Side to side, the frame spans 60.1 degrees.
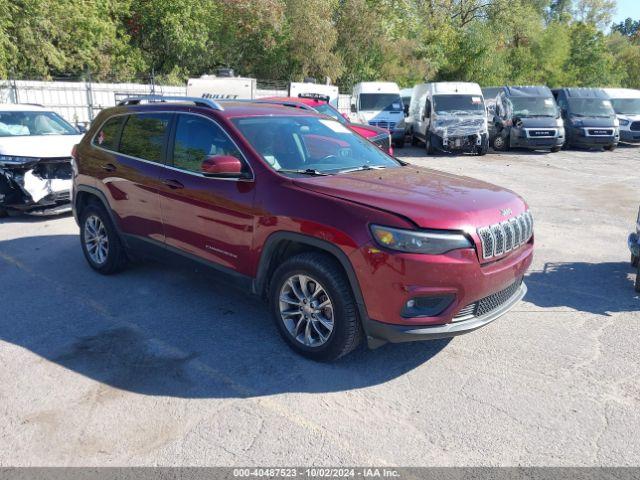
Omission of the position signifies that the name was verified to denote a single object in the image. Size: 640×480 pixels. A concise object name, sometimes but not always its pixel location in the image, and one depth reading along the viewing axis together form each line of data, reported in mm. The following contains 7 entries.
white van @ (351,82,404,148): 20656
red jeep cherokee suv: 3459
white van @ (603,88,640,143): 21234
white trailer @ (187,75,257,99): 19359
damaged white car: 8109
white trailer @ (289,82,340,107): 20781
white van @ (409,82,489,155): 17797
